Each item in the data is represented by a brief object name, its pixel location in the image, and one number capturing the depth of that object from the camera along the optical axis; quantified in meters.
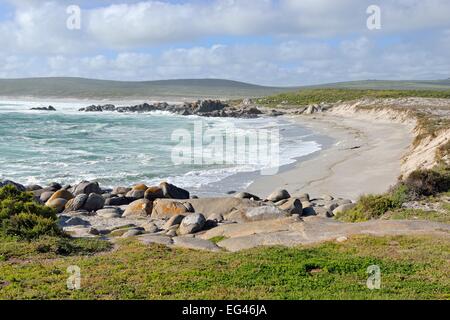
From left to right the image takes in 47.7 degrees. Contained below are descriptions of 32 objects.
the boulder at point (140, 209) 23.28
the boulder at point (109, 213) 22.75
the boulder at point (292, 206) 21.24
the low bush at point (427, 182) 20.61
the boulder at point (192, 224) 18.50
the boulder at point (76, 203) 24.09
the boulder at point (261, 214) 19.72
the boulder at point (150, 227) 19.41
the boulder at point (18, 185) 26.05
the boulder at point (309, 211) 21.72
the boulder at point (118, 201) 25.20
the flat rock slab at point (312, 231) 15.16
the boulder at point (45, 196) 25.30
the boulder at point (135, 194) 25.88
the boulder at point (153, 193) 25.06
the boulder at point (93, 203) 24.17
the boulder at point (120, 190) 26.85
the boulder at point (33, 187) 27.55
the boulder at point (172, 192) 25.06
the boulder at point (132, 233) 17.86
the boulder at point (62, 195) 25.14
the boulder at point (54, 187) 27.23
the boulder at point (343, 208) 20.92
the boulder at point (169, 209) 22.30
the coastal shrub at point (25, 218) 16.47
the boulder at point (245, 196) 24.48
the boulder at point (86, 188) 26.25
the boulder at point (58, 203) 24.12
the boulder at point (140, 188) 26.62
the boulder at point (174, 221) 19.77
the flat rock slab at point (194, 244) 15.20
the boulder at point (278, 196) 24.83
